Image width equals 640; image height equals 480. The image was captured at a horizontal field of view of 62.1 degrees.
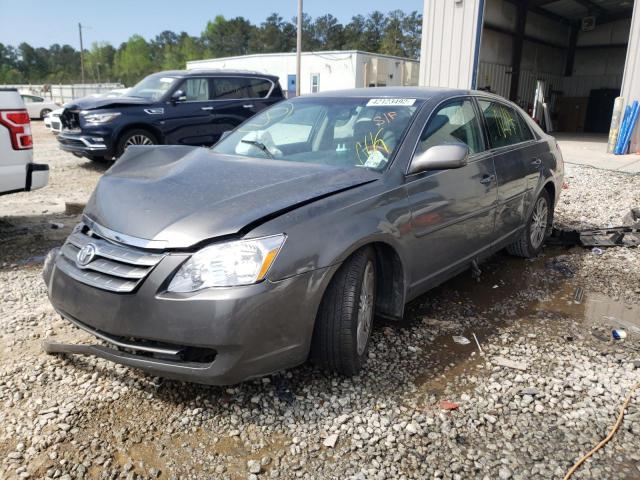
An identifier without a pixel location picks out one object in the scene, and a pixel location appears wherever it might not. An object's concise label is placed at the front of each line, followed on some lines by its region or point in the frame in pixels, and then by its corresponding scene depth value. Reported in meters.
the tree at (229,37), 106.56
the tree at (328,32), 97.88
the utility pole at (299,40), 23.34
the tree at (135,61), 89.47
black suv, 9.23
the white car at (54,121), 13.01
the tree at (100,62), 99.56
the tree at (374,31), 92.19
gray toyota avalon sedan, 2.42
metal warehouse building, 14.43
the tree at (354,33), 93.88
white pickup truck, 4.88
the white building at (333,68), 33.12
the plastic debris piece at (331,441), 2.48
